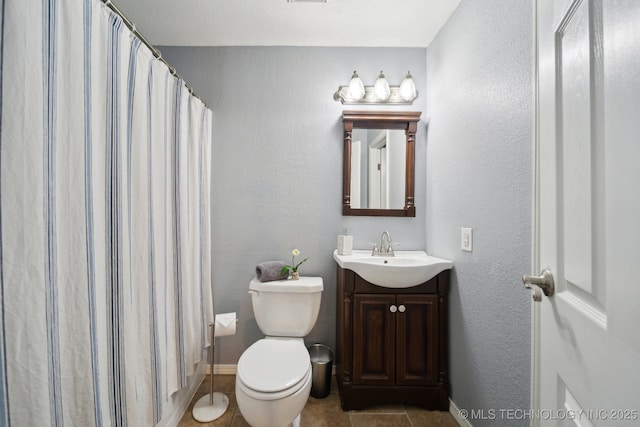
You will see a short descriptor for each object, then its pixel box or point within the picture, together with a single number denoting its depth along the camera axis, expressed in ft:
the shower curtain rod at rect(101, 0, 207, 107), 3.11
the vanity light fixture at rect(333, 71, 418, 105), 6.46
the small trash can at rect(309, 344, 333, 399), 5.82
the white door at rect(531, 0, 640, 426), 1.28
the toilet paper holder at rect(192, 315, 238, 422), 5.20
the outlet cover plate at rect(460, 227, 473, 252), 4.79
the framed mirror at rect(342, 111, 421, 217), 6.74
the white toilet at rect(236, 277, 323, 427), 3.92
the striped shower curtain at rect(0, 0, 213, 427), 2.17
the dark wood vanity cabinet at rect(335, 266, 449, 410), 5.37
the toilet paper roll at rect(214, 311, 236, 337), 5.44
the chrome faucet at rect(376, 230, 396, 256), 6.38
